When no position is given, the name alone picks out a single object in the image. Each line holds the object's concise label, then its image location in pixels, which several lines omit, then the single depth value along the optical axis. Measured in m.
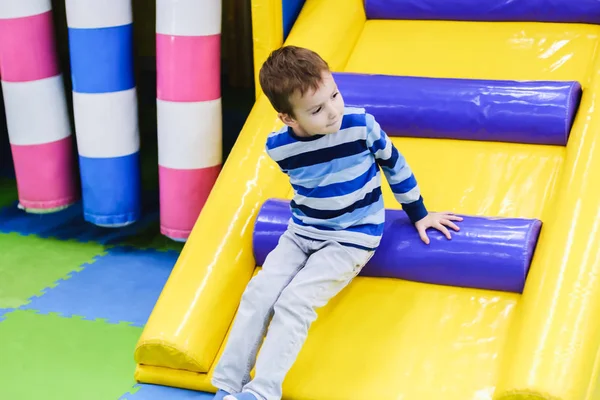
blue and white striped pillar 4.70
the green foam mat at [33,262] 4.44
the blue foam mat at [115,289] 4.18
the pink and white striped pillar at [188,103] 4.49
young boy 3.06
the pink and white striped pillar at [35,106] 4.90
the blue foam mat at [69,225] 5.08
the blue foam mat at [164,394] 3.38
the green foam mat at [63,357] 3.47
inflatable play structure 3.17
